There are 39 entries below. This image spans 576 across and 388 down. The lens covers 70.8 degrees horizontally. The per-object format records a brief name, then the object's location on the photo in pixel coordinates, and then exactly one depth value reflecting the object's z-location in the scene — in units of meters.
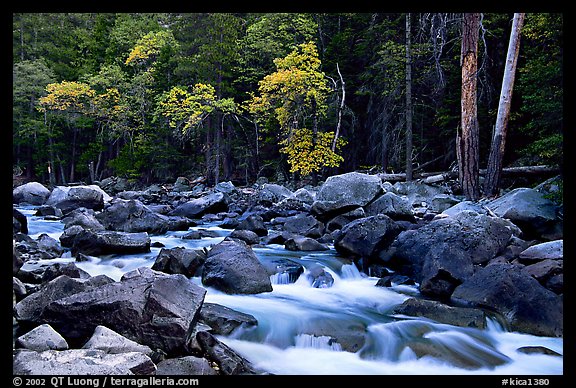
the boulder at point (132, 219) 11.12
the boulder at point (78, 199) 15.46
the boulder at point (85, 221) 10.34
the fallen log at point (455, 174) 12.53
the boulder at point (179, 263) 6.47
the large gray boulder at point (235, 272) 5.90
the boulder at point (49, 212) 13.97
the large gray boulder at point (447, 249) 5.95
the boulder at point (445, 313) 4.80
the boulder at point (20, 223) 9.74
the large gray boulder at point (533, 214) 7.71
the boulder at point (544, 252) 5.84
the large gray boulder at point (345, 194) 11.12
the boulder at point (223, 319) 4.46
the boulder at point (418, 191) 14.68
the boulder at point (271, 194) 17.06
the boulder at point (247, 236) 9.48
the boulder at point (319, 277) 6.75
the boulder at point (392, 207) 10.30
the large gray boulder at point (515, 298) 4.67
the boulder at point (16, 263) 5.02
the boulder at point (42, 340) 3.45
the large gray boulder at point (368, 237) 7.53
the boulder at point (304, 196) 15.89
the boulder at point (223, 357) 3.55
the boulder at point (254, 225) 10.65
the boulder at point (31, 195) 18.69
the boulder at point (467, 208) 8.86
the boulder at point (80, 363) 2.90
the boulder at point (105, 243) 7.88
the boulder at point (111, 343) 3.48
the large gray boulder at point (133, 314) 3.79
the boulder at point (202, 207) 14.87
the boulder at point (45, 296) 4.18
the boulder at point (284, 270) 6.88
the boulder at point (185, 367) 3.32
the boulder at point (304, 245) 8.62
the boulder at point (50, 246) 7.91
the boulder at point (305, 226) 10.16
